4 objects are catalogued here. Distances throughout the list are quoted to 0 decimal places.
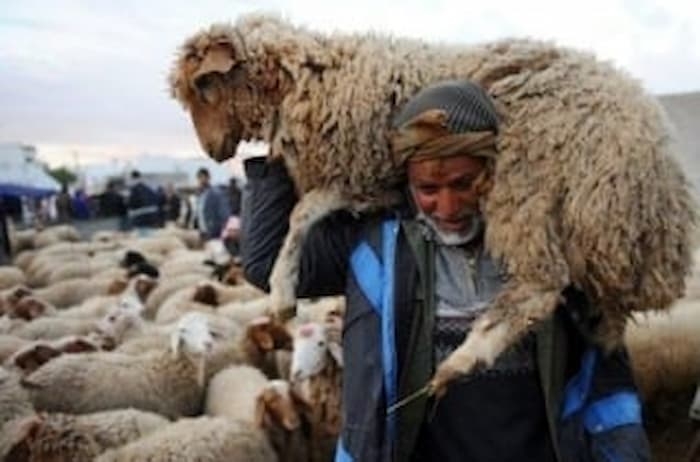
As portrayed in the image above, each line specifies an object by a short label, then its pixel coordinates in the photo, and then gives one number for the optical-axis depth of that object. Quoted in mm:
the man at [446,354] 1893
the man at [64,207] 24630
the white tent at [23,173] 27641
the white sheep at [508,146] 1725
